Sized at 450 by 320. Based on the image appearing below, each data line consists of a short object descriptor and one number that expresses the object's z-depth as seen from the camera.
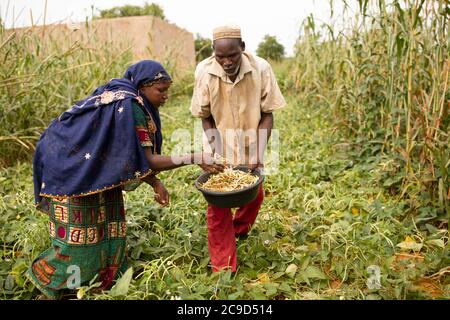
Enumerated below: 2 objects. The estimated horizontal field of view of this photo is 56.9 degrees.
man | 2.11
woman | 1.83
